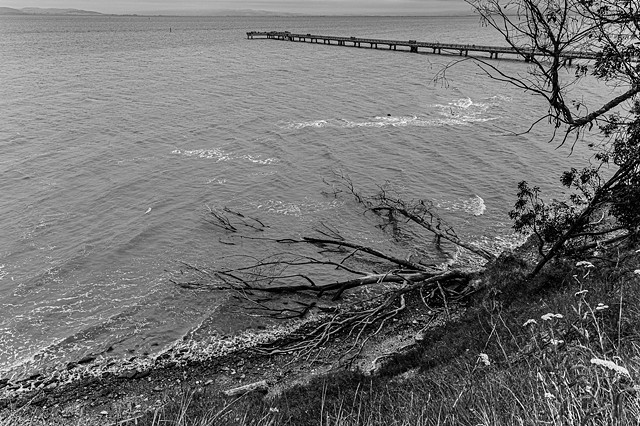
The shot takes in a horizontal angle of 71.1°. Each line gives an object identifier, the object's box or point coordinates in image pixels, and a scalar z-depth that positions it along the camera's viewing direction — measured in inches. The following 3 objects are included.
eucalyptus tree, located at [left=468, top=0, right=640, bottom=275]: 355.9
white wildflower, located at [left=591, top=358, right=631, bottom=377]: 126.0
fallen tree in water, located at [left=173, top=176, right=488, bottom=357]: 654.5
